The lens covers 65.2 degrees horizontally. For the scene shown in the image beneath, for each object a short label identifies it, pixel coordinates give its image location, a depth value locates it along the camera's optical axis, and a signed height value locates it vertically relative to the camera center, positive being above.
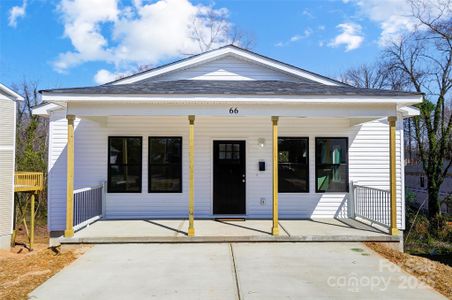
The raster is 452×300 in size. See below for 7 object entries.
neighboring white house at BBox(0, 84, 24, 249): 9.96 -0.13
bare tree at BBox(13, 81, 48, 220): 16.67 +1.04
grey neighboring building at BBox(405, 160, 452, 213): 19.38 -1.54
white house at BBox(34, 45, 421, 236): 9.16 -0.14
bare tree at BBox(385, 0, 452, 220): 17.92 +2.37
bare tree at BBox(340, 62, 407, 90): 22.38 +7.05
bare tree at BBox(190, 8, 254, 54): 26.11 +10.46
